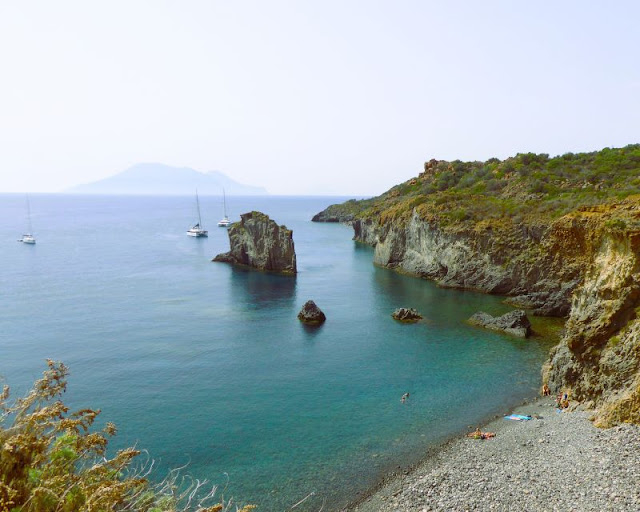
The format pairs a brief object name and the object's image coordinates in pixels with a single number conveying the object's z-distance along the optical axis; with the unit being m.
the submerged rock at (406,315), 57.43
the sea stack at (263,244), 88.50
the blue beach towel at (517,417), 31.58
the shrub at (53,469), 10.44
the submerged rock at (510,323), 49.59
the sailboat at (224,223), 186.64
